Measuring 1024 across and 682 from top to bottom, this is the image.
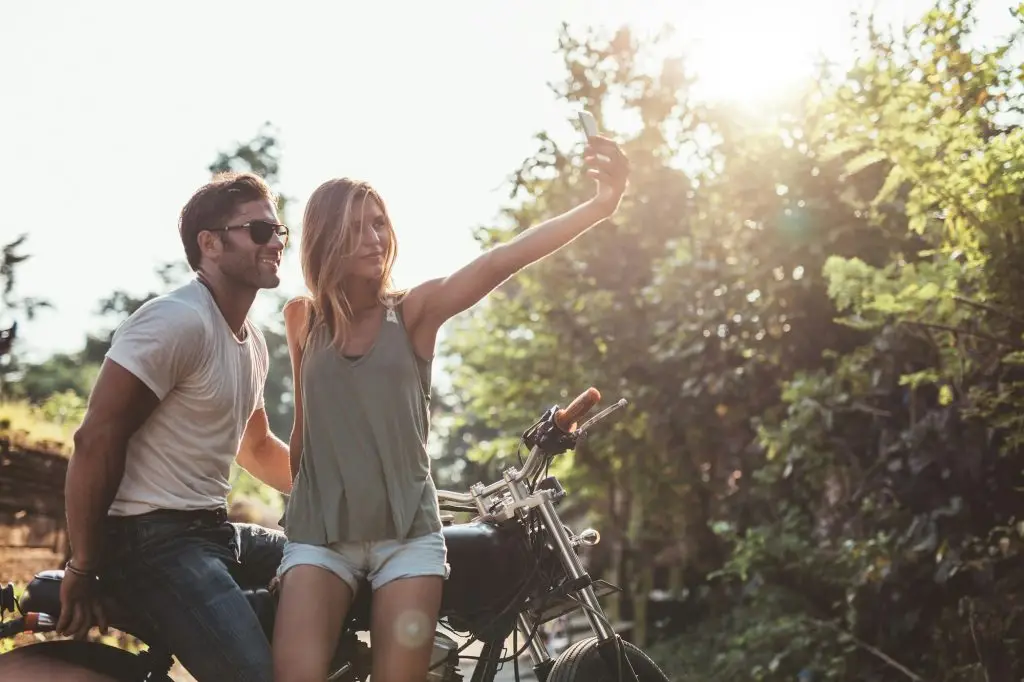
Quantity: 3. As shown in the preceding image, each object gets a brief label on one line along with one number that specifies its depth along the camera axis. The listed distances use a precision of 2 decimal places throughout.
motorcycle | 3.29
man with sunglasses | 3.03
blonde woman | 3.02
